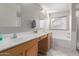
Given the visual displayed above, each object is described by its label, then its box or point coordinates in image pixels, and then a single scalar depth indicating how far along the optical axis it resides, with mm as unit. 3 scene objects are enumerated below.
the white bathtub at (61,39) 1447
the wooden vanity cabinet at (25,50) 1183
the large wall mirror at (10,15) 1370
